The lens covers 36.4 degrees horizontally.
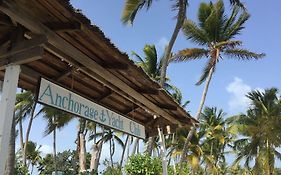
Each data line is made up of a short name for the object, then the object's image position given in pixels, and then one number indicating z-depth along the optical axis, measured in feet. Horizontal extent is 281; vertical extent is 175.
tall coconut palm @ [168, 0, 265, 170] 74.89
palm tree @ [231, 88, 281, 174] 92.27
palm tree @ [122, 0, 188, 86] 58.65
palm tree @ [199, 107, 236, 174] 131.85
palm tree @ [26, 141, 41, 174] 157.58
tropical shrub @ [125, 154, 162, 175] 41.91
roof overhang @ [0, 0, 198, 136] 12.32
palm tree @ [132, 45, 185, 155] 84.89
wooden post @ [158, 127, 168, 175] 24.44
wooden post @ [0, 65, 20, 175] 11.43
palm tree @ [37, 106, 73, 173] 86.94
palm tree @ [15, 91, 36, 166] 86.83
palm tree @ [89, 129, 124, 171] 109.99
